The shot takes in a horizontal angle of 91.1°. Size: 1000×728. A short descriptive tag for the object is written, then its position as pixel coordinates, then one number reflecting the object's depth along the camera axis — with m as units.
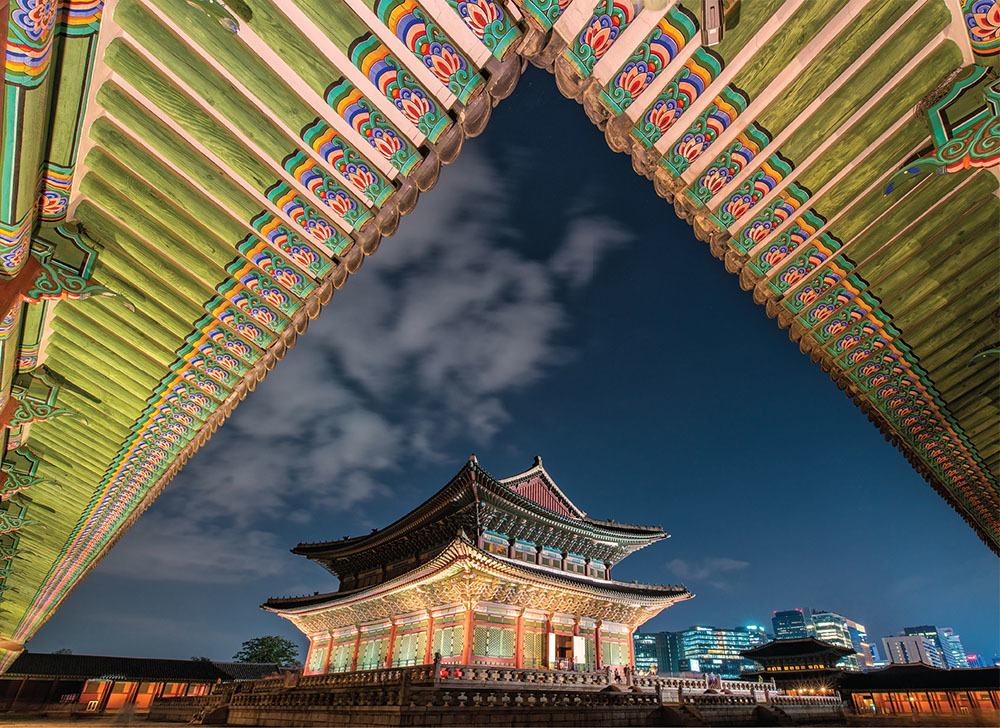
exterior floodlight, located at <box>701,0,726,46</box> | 3.20
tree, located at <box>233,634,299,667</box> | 54.44
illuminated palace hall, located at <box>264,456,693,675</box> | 20.25
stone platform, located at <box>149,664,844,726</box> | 13.00
